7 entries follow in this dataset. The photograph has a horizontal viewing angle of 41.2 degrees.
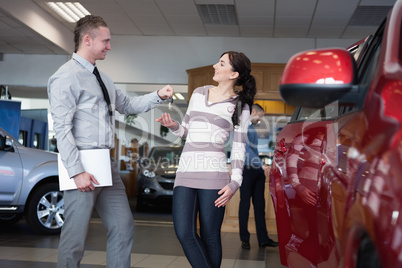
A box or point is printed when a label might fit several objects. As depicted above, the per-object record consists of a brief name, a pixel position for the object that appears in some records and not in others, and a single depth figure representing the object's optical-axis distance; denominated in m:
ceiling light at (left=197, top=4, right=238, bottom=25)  8.73
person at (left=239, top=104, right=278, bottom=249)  6.21
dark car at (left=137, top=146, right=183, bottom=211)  10.19
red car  1.12
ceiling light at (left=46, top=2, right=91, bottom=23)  8.91
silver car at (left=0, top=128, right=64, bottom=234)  6.41
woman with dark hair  2.79
